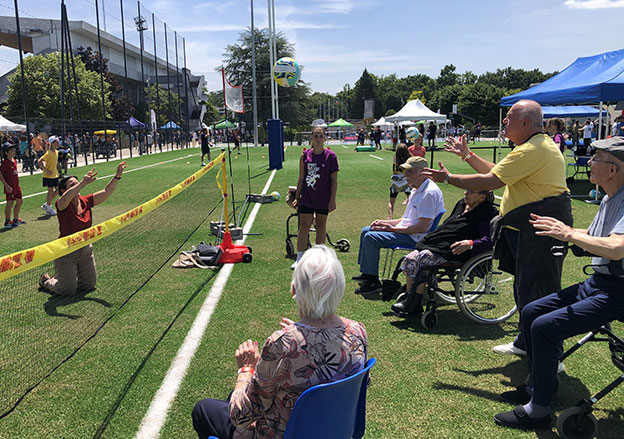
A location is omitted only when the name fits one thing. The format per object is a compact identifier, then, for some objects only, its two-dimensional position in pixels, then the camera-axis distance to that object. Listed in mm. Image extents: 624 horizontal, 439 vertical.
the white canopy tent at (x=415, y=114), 36281
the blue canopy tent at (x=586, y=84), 12953
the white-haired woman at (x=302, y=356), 2141
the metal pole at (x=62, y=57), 27991
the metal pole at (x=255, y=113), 47138
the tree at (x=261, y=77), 69875
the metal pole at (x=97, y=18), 35888
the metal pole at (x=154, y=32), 46625
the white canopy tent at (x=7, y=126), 25188
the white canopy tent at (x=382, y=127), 49122
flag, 11773
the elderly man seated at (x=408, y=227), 5695
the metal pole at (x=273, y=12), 25016
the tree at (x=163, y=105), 76500
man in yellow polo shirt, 3754
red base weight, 7566
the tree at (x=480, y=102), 78312
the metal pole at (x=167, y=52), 51925
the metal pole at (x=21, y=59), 23203
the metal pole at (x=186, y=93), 55734
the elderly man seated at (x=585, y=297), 2881
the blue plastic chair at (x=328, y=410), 1981
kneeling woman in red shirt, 5688
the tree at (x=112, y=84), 59522
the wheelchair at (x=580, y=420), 3053
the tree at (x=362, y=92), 144875
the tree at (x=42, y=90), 40406
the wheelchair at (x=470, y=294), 4980
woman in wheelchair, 4961
